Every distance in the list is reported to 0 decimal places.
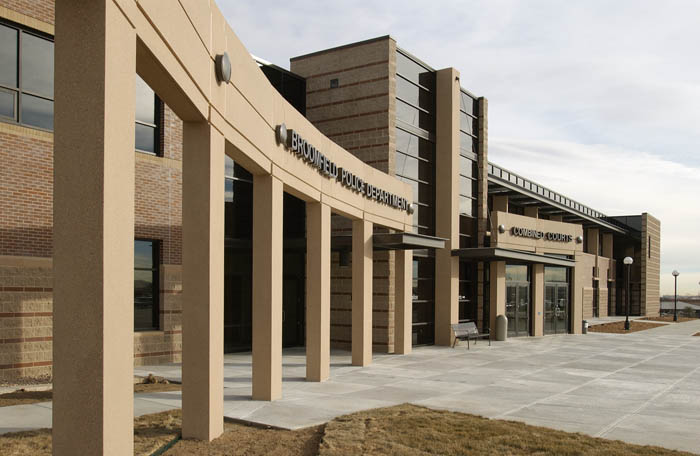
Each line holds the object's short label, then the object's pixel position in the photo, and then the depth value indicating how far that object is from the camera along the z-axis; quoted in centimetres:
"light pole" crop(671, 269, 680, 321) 5391
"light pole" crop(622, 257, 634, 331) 3688
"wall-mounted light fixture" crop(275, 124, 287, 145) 1216
